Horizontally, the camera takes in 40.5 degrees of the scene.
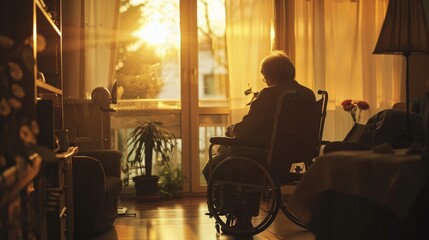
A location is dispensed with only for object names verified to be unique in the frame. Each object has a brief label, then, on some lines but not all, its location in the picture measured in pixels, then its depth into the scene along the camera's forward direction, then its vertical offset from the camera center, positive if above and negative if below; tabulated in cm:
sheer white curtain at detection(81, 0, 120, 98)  529 +70
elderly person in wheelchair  331 -30
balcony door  560 +43
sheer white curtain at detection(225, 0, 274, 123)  541 +64
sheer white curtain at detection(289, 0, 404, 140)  547 +52
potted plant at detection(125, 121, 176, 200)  523 -32
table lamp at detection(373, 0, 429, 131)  240 +34
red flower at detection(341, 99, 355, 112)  463 +6
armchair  347 -48
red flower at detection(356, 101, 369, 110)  466 +6
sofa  287 -11
